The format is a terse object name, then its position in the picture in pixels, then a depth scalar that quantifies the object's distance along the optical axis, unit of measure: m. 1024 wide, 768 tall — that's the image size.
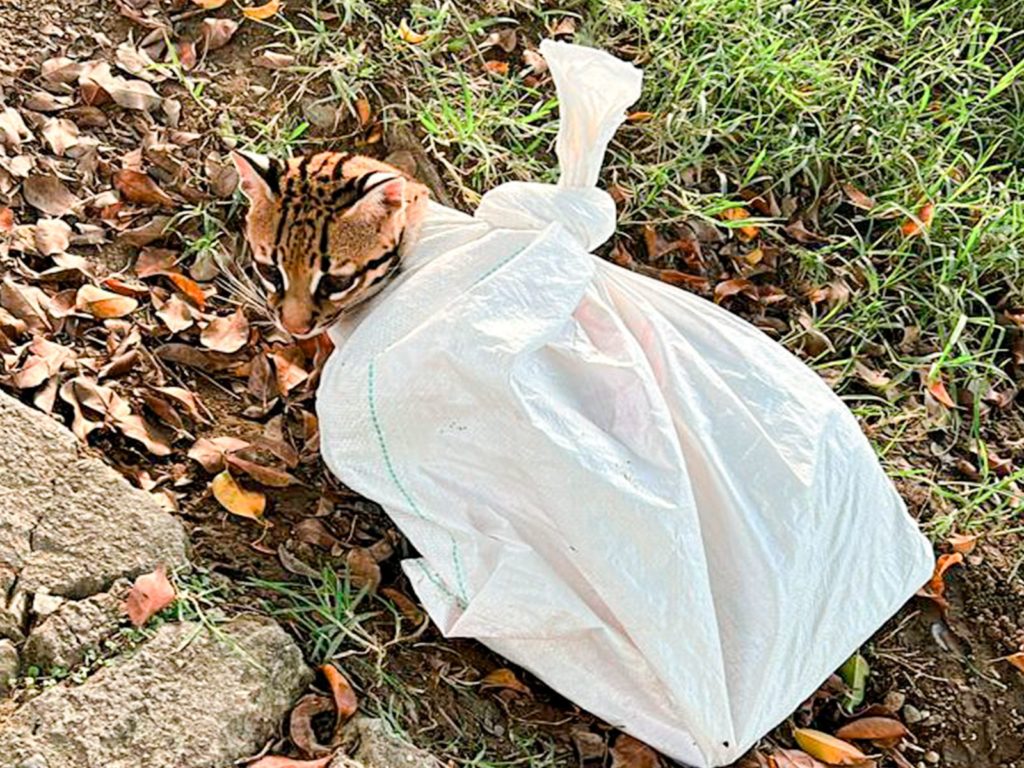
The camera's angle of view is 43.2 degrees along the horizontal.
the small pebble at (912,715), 2.82
